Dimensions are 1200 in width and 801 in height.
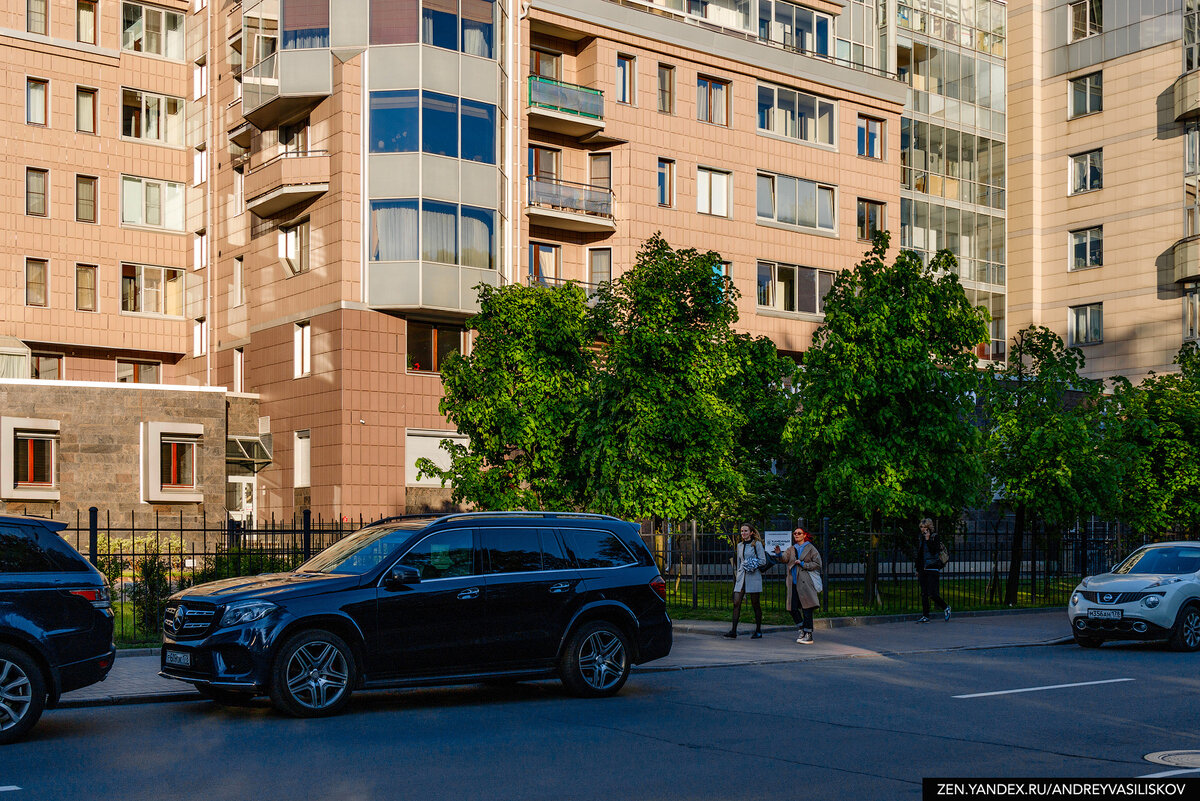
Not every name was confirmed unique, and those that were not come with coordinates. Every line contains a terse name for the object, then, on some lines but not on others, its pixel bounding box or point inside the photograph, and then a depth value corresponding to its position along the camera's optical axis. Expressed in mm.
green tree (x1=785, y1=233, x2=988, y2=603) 24219
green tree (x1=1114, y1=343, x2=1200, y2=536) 30219
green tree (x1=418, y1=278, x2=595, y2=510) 25875
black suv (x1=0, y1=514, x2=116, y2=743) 9984
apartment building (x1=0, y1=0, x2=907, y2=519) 35312
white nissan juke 17859
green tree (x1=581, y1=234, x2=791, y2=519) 23422
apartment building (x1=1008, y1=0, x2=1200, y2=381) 50188
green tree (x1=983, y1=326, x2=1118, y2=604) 26453
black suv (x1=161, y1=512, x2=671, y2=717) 11211
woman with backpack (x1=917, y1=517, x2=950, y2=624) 23344
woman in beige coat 18781
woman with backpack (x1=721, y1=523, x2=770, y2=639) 19359
